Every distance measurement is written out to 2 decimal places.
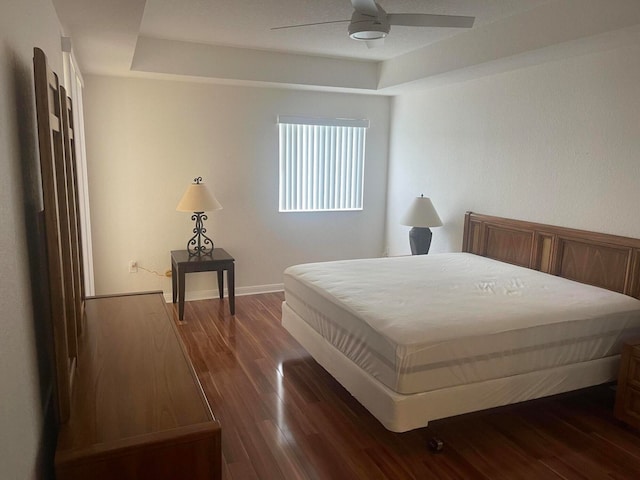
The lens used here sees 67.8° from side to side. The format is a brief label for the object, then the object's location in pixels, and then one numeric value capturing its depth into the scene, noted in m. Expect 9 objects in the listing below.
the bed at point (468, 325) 2.41
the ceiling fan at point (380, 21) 2.72
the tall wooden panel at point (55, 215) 1.27
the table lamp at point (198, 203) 4.46
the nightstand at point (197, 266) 4.37
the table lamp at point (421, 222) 4.63
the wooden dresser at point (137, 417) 1.35
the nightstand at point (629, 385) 2.66
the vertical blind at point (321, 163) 5.38
